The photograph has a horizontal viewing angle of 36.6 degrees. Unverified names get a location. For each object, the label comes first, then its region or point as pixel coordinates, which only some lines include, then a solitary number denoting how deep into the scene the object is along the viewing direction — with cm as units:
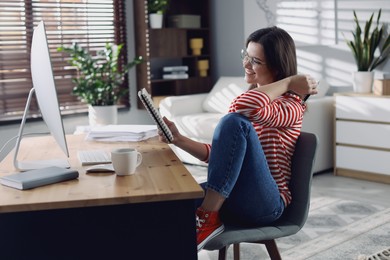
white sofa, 456
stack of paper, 233
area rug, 277
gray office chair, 181
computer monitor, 155
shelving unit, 568
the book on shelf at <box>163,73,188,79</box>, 582
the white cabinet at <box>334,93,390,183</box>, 421
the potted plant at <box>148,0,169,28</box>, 568
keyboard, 190
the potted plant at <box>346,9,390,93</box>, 444
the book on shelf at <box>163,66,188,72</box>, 585
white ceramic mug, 166
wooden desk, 148
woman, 171
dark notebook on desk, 158
